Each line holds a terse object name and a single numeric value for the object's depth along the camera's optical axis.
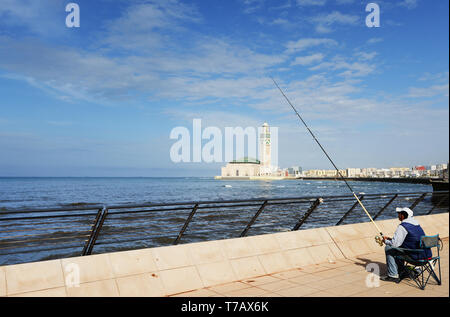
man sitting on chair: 5.54
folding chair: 5.30
